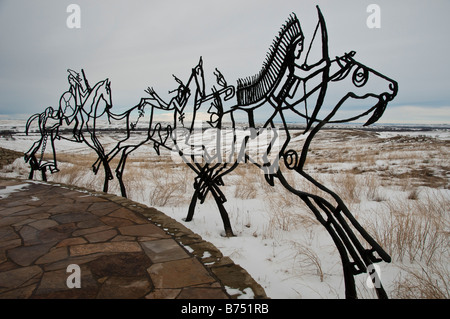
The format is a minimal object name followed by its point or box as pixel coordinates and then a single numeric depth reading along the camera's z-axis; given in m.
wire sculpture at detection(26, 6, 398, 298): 1.97
